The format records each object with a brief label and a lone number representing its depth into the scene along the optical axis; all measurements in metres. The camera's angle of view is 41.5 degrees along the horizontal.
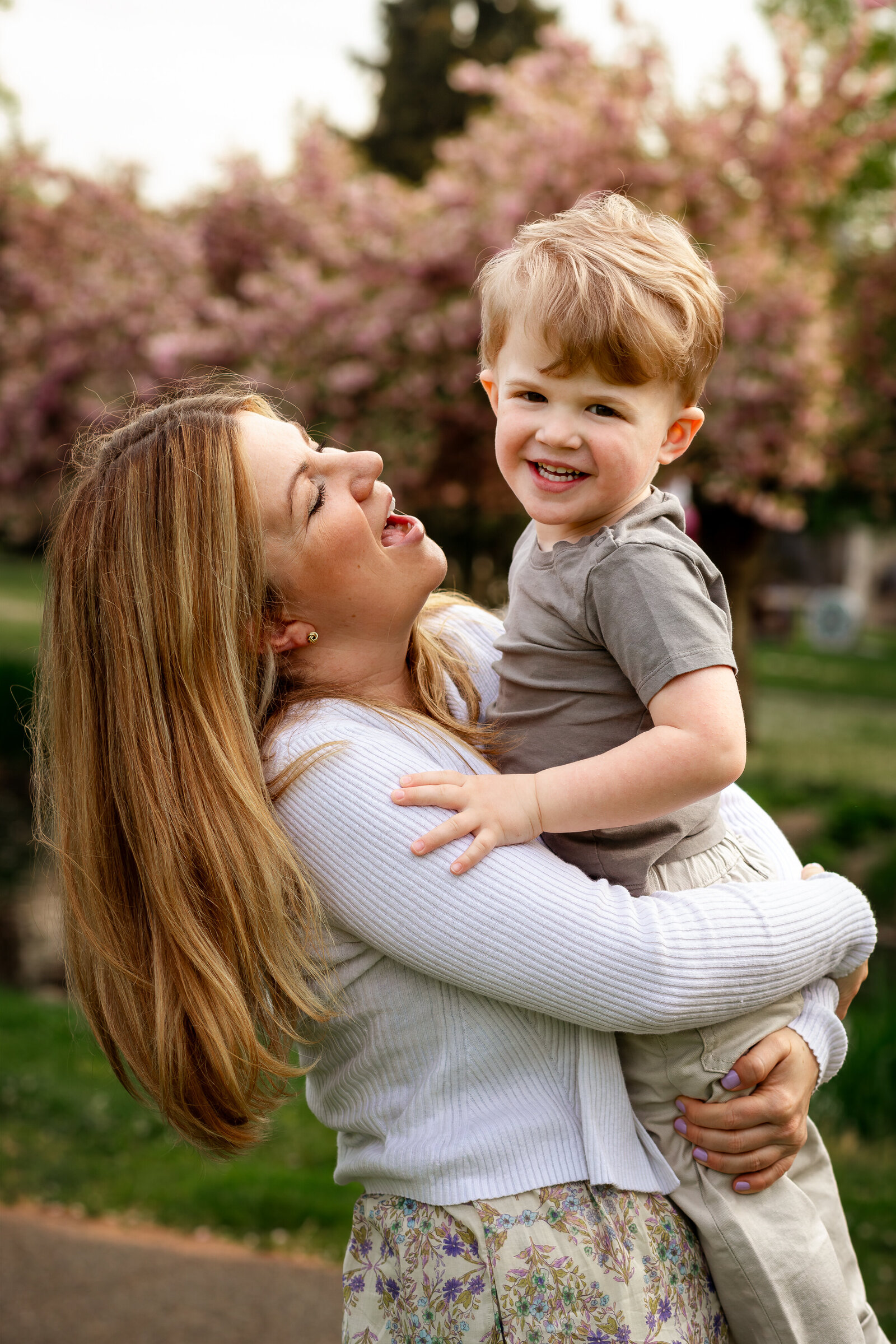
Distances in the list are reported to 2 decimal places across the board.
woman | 1.59
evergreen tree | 25.67
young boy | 1.59
